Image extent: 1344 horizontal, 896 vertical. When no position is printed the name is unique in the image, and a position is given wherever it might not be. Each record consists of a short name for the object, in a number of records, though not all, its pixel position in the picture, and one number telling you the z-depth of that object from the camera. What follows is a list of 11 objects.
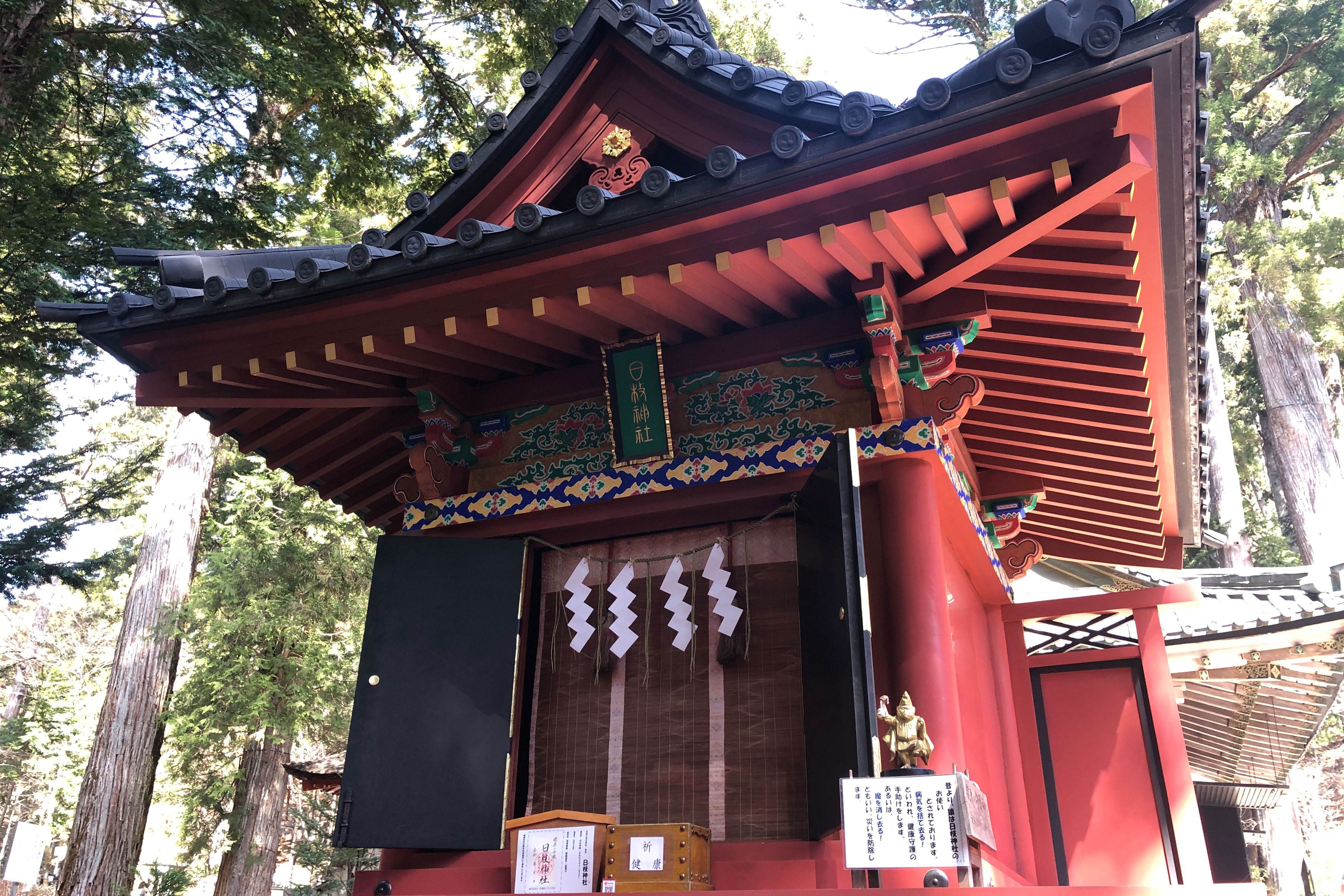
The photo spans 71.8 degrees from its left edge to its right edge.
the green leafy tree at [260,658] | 11.59
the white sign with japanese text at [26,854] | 9.25
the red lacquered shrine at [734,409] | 3.34
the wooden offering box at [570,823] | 3.90
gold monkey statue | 3.30
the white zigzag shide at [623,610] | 4.62
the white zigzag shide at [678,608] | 4.49
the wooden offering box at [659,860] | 3.68
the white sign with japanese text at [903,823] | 2.86
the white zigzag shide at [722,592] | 4.40
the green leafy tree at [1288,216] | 13.20
